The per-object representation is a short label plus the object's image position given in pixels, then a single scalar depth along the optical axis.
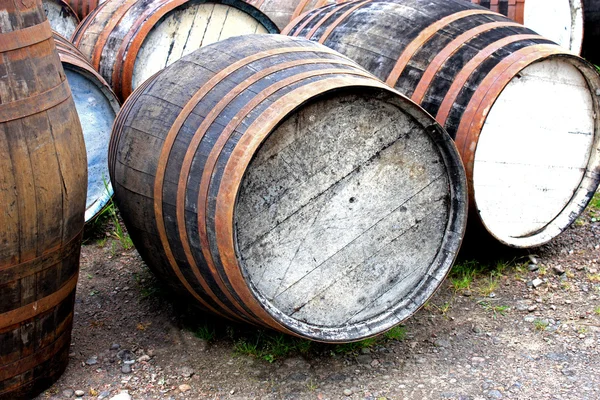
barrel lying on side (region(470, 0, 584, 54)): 4.48
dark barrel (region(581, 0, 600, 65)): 6.33
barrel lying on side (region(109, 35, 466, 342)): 2.72
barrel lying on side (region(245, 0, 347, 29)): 5.11
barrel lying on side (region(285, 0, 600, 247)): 3.40
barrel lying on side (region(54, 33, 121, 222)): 3.96
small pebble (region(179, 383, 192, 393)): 2.95
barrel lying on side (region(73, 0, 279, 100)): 4.36
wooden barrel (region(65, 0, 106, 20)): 6.05
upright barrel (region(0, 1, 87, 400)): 2.56
